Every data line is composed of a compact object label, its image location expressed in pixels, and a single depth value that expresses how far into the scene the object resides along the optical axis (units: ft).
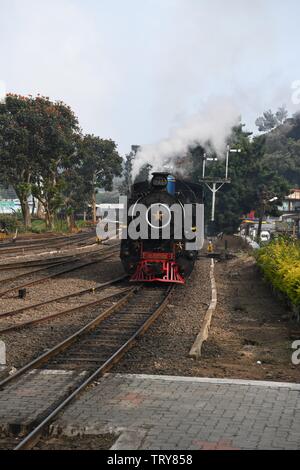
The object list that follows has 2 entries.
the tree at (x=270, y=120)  479.00
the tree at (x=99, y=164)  195.00
